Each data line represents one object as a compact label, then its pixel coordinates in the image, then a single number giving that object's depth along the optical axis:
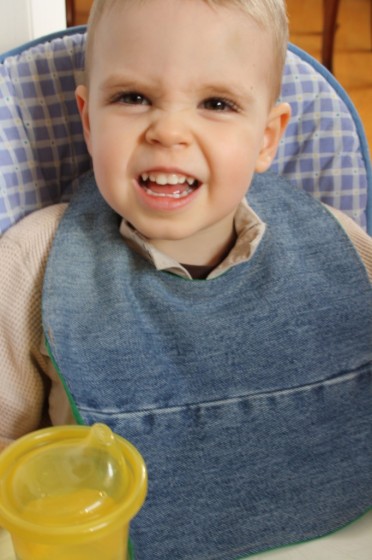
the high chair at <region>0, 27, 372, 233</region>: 0.87
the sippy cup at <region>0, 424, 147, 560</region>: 0.45
